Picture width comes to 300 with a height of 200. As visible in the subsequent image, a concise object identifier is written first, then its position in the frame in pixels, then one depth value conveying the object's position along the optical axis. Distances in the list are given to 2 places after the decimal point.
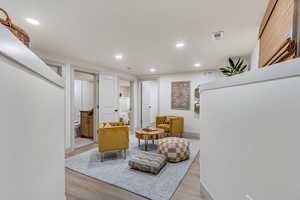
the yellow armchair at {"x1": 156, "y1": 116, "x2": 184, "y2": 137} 4.46
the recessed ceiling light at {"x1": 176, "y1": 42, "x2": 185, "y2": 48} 2.59
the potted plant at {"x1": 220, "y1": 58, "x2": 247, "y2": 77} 2.44
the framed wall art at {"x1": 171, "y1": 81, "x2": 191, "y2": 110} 5.02
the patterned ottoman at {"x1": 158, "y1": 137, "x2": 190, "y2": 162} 2.83
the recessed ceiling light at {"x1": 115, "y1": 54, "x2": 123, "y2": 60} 3.32
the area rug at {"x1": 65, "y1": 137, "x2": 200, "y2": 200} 1.95
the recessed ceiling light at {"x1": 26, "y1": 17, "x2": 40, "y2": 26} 1.82
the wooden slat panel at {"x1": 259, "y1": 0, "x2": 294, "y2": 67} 1.04
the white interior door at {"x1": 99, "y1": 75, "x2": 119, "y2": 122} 4.31
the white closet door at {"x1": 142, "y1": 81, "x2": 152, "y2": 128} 6.09
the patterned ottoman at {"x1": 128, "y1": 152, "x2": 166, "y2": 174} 2.35
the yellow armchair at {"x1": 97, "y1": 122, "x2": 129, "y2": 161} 2.79
